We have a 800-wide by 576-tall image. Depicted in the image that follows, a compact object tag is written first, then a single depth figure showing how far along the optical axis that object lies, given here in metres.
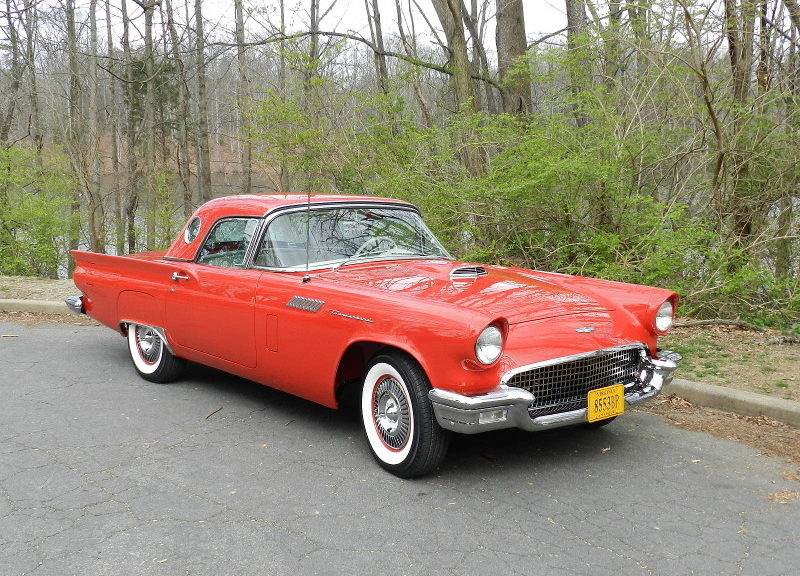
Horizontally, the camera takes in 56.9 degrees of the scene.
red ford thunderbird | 3.63
